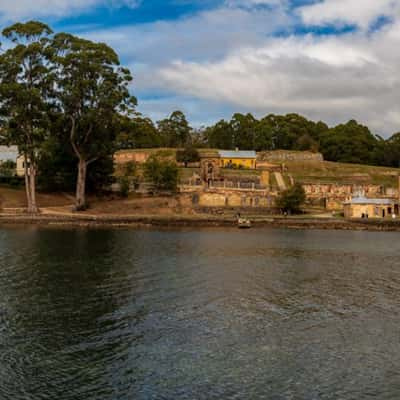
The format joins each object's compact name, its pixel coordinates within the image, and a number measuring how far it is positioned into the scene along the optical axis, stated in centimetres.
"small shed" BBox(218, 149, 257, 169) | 10512
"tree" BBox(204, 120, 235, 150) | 13400
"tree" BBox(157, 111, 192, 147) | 13575
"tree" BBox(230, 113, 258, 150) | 13012
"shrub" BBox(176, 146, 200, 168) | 10350
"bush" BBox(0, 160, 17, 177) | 8695
